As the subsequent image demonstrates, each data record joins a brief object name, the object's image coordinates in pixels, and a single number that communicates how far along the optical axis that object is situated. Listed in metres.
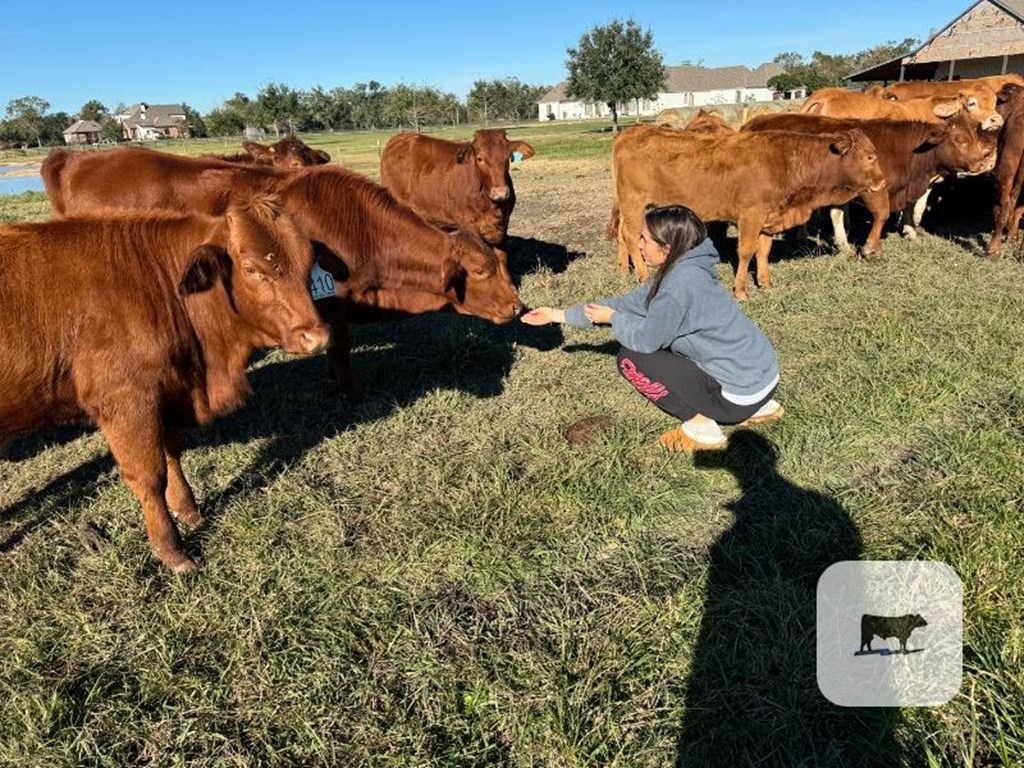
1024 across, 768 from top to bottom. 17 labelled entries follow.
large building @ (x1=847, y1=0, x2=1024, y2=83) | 24.30
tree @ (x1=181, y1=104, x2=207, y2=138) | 106.82
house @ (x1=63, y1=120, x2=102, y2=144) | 112.54
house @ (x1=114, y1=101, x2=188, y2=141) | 117.94
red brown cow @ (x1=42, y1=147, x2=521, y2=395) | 4.93
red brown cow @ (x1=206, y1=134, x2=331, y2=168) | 9.28
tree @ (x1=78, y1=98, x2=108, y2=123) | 128.12
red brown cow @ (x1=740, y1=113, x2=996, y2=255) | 9.24
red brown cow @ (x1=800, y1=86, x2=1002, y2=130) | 11.19
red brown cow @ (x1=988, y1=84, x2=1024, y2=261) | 8.09
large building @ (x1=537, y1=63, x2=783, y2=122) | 106.65
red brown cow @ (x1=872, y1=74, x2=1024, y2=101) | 12.54
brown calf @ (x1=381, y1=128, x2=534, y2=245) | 8.45
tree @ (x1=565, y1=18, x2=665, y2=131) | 50.94
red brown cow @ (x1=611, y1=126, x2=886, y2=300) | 7.85
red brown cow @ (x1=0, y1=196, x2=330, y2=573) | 3.08
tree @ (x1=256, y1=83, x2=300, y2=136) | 68.31
